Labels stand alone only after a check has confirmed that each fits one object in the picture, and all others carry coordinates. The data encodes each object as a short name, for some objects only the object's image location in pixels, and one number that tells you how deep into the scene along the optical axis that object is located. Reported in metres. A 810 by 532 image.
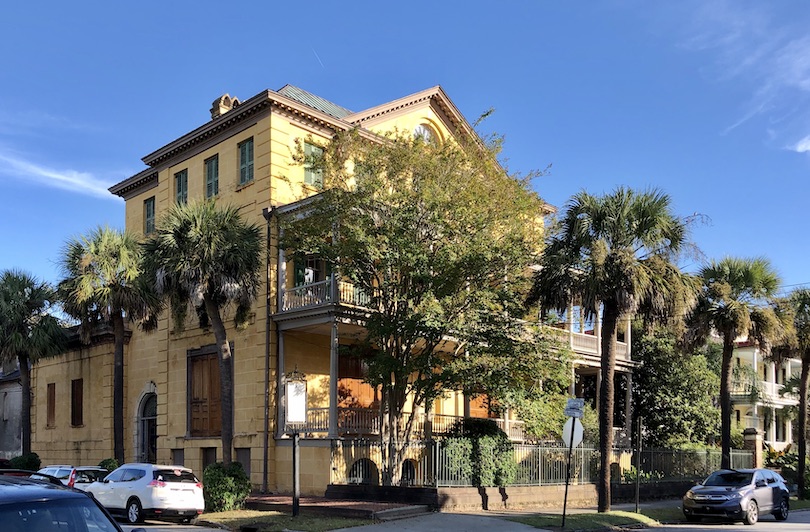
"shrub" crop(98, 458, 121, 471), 28.22
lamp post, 21.83
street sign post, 18.70
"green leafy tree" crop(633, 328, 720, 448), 34.88
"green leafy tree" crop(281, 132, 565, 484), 22.08
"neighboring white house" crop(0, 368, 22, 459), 45.25
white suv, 19.33
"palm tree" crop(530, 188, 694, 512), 21.20
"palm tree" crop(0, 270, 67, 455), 34.06
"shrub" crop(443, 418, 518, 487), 21.89
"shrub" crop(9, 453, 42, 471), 31.97
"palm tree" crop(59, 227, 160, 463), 29.12
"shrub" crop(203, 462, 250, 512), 21.80
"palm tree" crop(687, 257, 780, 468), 28.06
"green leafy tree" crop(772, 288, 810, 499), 31.95
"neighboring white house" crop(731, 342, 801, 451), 48.91
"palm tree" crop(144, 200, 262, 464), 23.77
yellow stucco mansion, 26.05
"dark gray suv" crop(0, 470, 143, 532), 6.33
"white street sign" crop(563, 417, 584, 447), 18.95
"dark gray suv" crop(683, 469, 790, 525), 21.77
